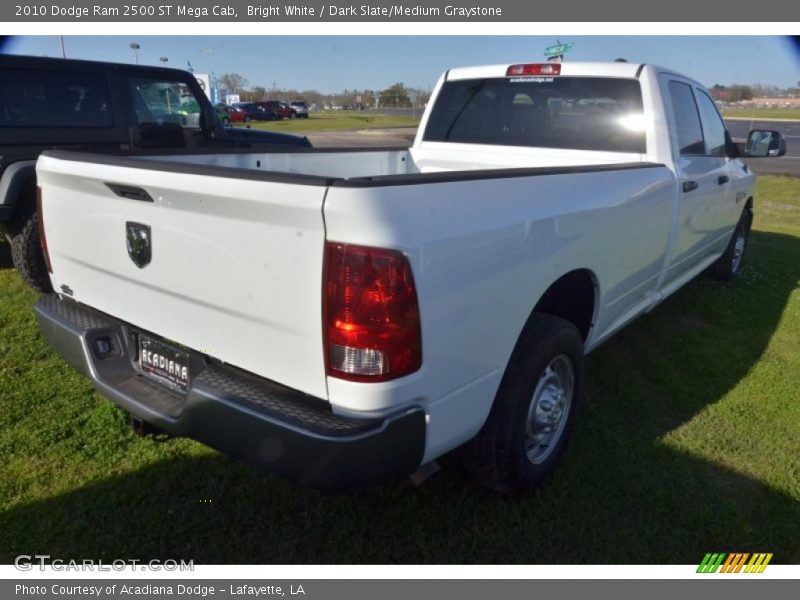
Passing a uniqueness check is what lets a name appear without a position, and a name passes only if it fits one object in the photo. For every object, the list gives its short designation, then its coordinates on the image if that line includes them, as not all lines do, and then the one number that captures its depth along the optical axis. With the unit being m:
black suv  5.03
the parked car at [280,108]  48.34
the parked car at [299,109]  51.03
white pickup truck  1.84
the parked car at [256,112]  44.09
